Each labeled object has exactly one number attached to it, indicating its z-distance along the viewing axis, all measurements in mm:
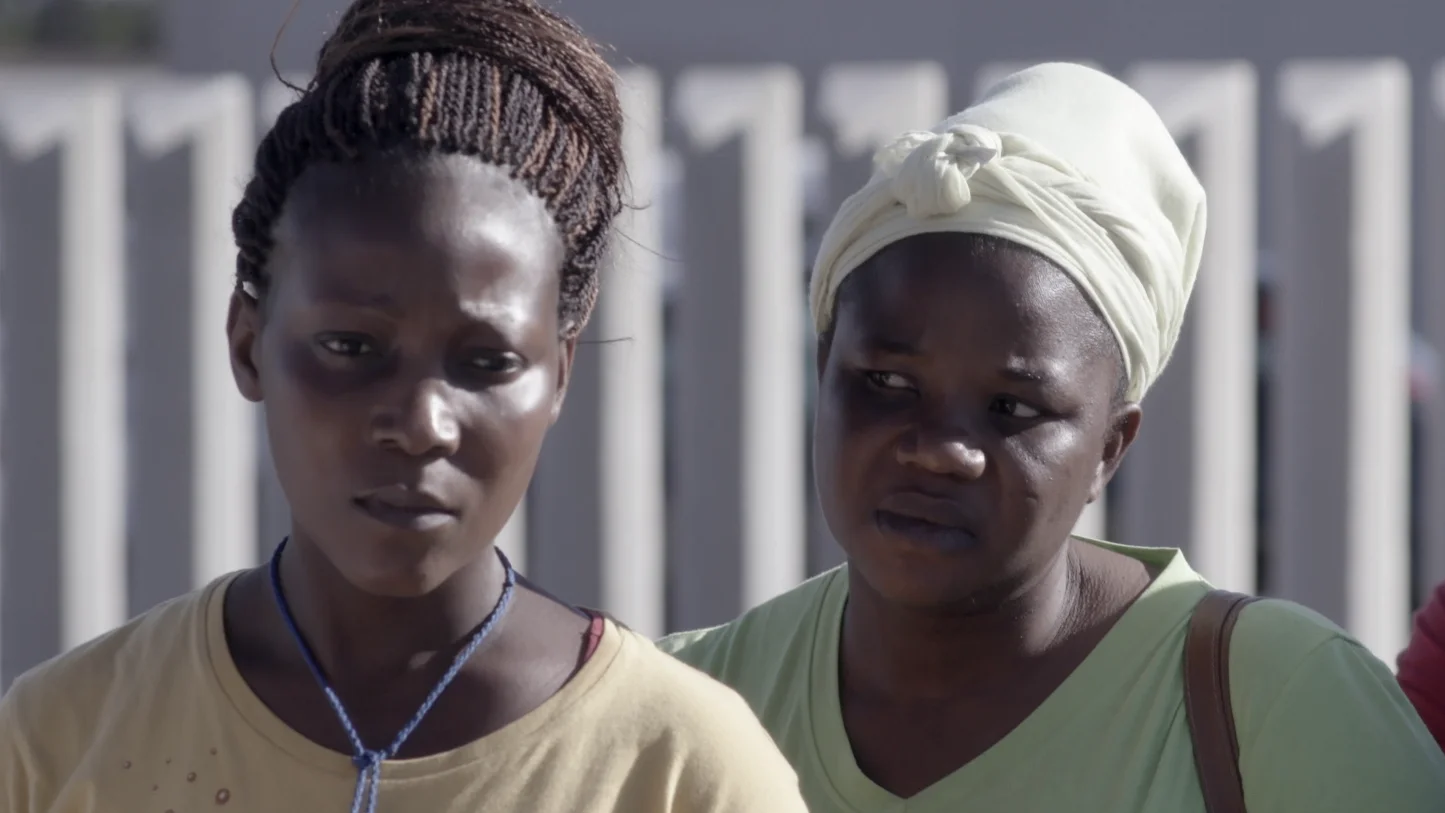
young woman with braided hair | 3098
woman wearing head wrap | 3226
